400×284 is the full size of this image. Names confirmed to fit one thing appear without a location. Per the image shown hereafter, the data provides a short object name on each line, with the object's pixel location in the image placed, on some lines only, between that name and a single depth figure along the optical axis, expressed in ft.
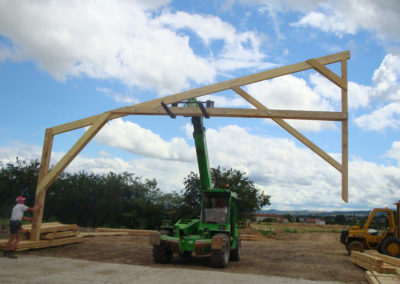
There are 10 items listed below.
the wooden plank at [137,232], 70.33
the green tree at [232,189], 82.89
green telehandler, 32.89
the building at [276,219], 185.98
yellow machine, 48.52
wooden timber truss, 30.73
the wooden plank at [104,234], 57.70
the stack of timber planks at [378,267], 27.57
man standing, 33.99
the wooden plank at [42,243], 36.22
